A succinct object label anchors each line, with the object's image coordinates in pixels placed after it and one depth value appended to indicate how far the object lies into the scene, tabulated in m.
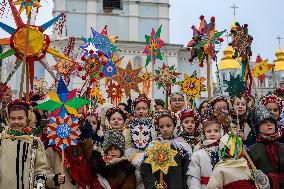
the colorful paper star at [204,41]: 9.12
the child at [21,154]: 4.84
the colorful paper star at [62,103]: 5.26
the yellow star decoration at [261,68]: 10.52
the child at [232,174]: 4.79
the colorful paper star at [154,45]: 10.76
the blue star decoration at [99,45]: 10.20
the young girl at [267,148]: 5.06
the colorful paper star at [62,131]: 5.23
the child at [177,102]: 7.93
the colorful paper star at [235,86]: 6.18
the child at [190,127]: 6.28
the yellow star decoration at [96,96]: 11.45
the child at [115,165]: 5.56
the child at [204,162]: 5.25
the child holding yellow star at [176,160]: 5.52
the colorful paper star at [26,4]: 6.72
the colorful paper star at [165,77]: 10.38
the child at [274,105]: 6.25
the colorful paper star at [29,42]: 7.41
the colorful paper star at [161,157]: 5.51
